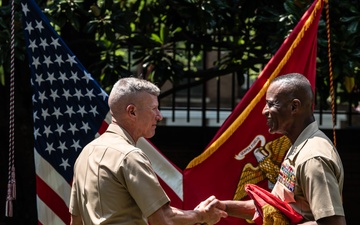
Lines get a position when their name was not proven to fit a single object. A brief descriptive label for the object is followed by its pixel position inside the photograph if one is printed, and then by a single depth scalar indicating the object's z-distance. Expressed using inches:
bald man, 242.1
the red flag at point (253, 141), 371.0
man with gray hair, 257.1
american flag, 380.9
